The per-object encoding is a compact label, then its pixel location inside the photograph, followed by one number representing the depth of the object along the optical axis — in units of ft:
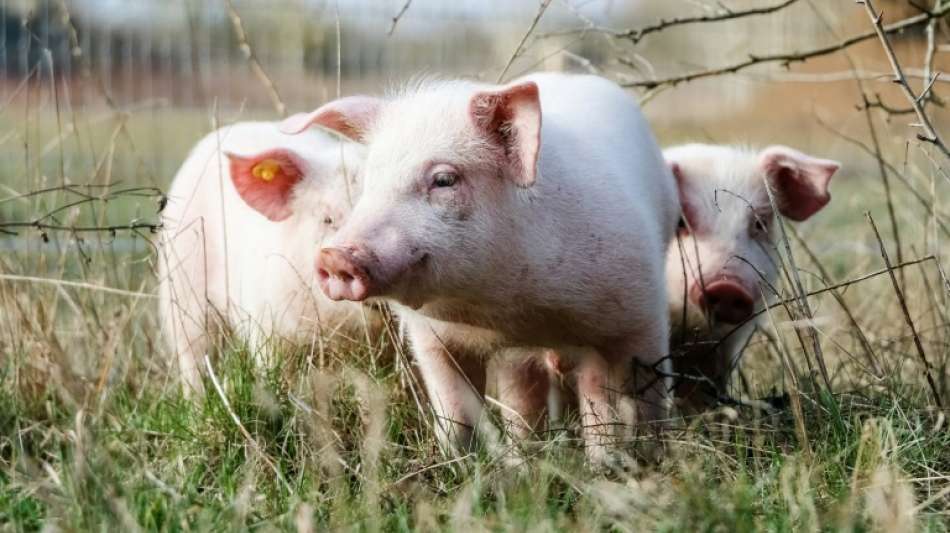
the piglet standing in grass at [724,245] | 27.37
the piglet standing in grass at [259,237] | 27.20
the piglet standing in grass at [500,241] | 20.18
